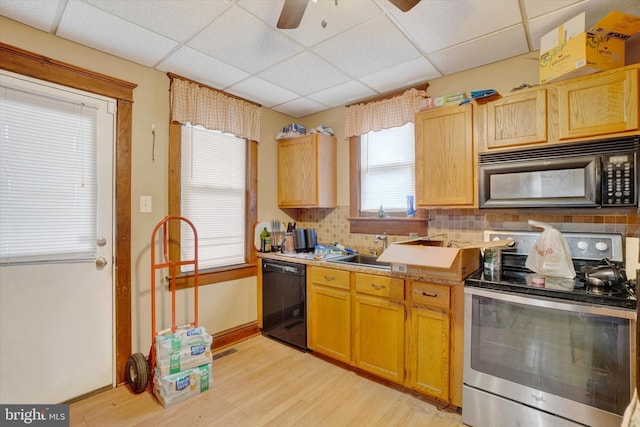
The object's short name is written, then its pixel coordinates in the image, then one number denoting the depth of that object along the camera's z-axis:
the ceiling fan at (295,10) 1.32
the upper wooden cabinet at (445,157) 2.13
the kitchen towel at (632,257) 1.60
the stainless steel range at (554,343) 1.40
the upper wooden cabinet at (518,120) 1.84
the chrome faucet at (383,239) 2.85
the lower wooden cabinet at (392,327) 1.91
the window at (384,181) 2.77
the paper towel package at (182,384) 2.00
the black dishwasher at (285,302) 2.74
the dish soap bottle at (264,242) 3.19
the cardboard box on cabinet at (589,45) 1.61
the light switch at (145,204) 2.35
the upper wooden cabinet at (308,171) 3.10
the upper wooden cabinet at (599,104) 1.58
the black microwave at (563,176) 1.60
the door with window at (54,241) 1.82
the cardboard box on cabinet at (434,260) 1.76
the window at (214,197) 2.60
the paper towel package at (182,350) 2.07
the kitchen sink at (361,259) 2.86
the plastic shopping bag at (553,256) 1.74
